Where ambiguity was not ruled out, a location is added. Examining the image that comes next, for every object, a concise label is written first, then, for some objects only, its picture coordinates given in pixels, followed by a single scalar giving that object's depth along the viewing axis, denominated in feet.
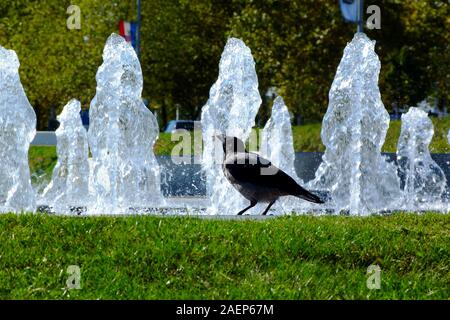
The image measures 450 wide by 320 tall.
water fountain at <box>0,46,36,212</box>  37.81
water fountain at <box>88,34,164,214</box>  41.42
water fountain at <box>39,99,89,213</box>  46.24
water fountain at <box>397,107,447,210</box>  54.10
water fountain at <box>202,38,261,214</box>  42.55
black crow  30.58
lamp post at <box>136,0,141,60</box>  106.22
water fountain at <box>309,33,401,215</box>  38.50
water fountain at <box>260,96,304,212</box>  48.29
